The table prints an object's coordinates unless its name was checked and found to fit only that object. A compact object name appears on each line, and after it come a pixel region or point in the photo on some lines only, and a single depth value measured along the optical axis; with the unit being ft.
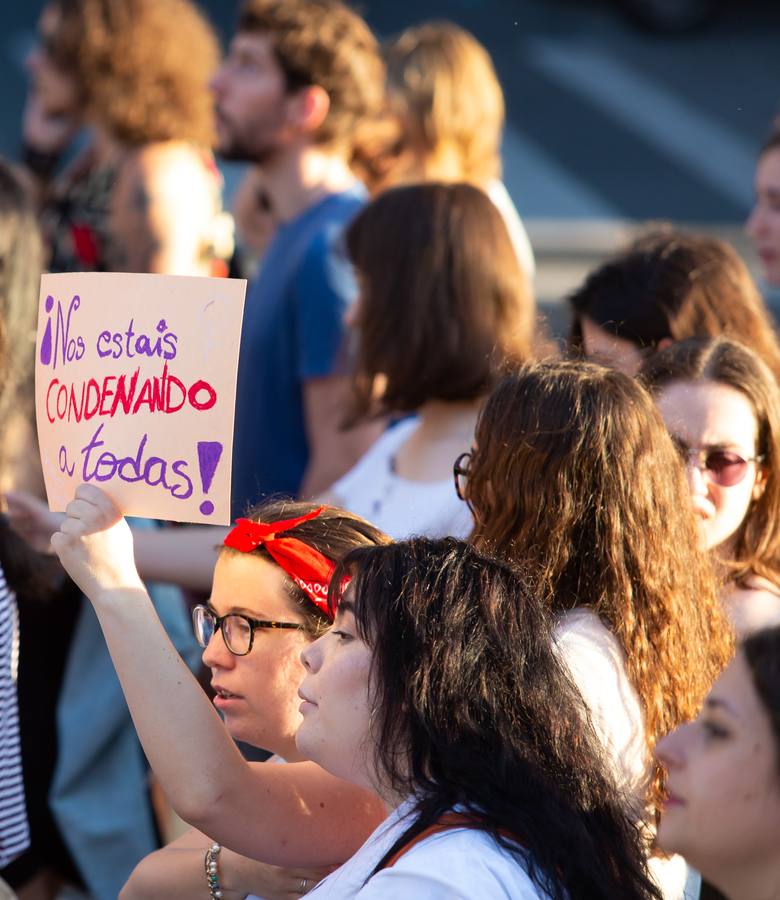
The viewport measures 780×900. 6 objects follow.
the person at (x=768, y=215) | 23.12
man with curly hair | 23.85
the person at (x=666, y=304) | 19.25
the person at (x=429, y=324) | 18.84
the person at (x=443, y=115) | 29.58
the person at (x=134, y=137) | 28.04
